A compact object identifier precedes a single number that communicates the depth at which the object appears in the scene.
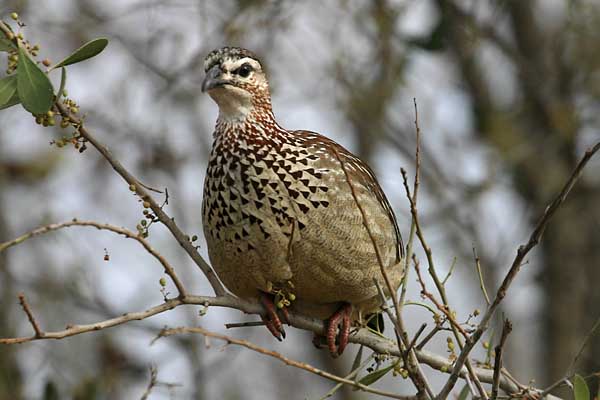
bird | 7.65
